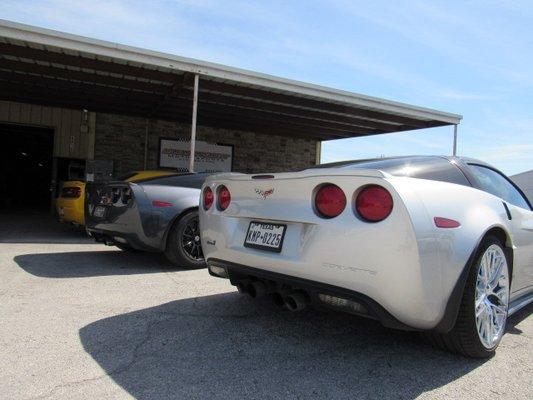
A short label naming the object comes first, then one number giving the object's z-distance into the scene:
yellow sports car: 7.83
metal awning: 8.58
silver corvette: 2.49
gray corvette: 5.43
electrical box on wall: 14.21
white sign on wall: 15.59
